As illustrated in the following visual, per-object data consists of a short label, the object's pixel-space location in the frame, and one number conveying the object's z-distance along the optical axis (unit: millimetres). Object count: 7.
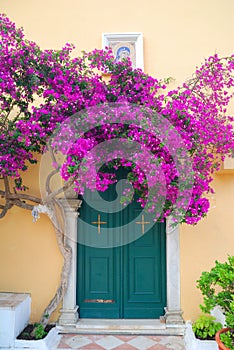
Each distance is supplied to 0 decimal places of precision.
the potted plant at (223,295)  3119
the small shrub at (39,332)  3995
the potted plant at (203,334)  3760
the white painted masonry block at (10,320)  3916
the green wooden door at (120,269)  4641
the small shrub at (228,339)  3088
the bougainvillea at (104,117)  3426
